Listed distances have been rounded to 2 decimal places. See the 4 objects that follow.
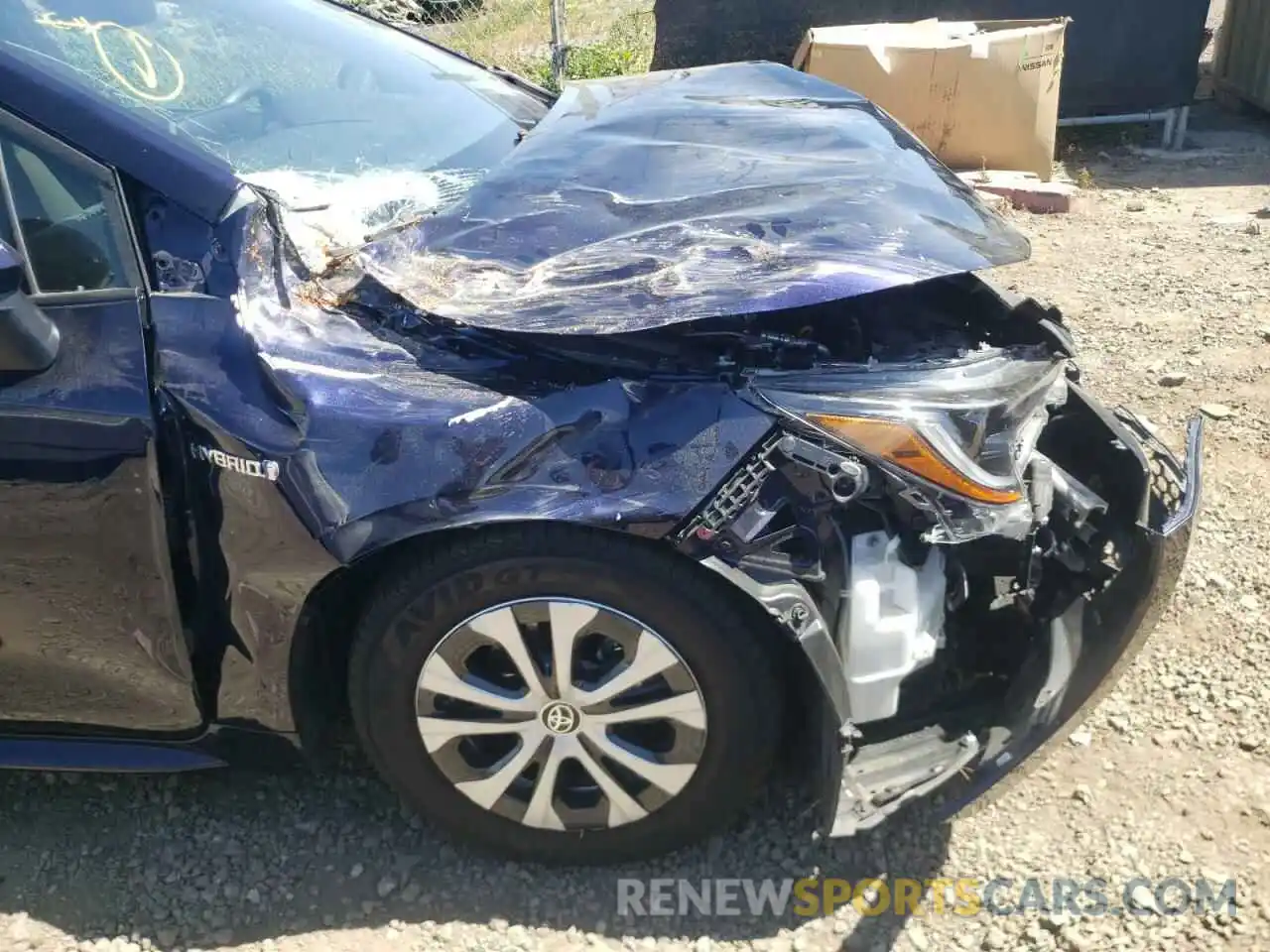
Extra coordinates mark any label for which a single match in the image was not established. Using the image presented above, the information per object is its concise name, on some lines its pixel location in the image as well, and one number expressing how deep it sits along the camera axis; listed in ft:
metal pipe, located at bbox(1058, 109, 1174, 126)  28.14
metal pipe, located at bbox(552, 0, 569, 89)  24.17
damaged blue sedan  6.32
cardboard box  22.85
